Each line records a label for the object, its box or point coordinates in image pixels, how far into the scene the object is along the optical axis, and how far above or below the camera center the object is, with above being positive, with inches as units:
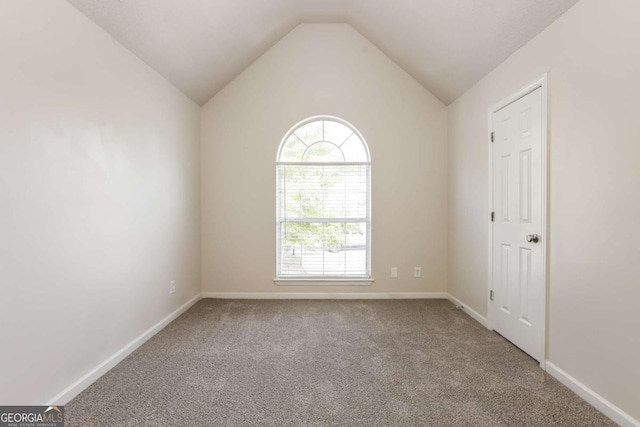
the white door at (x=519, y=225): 93.6 -4.4
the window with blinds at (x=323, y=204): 164.1 +3.7
